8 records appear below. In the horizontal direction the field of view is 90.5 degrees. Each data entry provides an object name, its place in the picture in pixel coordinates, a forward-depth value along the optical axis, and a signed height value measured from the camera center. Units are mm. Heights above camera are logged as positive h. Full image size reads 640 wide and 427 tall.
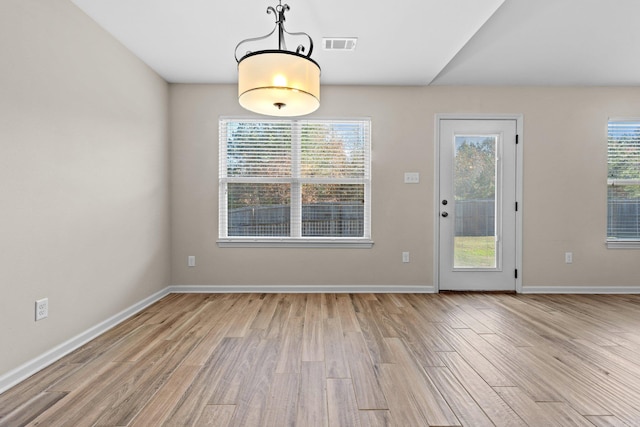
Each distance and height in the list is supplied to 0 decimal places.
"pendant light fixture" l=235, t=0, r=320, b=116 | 1674 +708
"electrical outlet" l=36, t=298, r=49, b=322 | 2006 -643
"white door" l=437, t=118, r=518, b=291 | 3850 +90
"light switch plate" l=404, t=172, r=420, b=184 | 3834 +417
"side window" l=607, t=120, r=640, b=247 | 3873 +412
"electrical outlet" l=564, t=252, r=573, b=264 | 3859 -537
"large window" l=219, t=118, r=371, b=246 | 3838 +349
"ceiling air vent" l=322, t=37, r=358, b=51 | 2732 +1484
